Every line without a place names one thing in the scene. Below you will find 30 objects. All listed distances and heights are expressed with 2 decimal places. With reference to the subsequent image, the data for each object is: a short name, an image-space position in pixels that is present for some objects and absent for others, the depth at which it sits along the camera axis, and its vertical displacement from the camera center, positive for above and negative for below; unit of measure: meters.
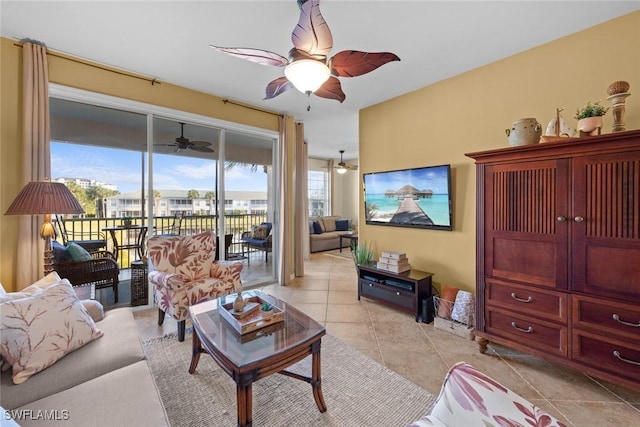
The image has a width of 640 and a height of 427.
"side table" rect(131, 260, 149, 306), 3.11 -0.81
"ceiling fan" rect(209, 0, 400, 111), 1.57 +1.05
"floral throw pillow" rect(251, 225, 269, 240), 4.43 -0.29
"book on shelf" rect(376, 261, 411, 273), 3.02 -0.63
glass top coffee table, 1.27 -0.71
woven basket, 2.44 -1.09
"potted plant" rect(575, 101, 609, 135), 1.80 +0.65
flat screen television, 2.95 +0.21
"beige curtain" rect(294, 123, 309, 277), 4.47 +0.22
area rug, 1.52 -1.18
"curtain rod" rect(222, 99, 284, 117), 3.60 +1.59
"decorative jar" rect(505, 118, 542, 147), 2.02 +0.63
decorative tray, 1.57 -0.66
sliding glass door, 2.78 +0.57
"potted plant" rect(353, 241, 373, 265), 3.46 -0.56
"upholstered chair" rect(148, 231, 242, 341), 2.34 -0.59
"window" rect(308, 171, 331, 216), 8.07 +0.68
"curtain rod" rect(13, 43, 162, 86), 2.47 +1.54
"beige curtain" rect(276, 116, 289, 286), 4.12 +0.21
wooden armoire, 1.58 -0.28
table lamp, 1.93 +0.12
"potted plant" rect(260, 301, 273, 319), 1.69 -0.64
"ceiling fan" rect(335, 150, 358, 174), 6.80 +1.25
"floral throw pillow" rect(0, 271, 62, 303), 1.41 -0.43
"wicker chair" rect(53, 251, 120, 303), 2.62 -0.58
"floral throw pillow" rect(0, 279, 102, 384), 1.20 -0.56
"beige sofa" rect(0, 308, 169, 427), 1.00 -0.76
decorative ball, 1.71 +0.83
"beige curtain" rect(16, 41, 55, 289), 2.28 +0.64
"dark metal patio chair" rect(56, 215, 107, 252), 2.88 -0.25
